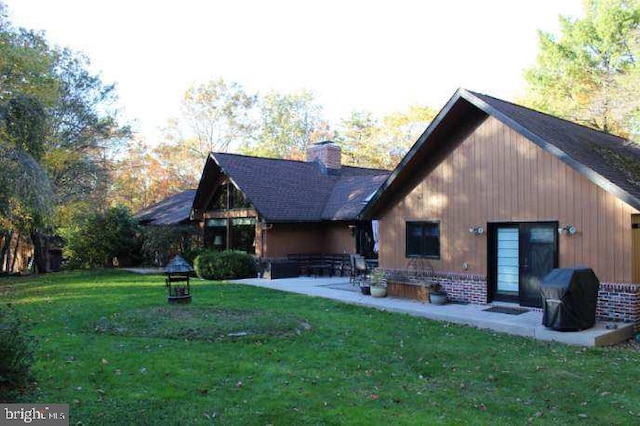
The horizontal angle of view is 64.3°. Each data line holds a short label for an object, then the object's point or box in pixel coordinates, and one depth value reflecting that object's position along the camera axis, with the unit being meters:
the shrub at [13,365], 5.26
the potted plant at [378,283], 13.38
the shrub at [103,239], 24.09
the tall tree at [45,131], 10.37
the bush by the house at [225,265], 18.78
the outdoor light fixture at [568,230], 10.34
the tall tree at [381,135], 36.12
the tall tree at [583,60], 25.27
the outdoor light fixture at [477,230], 11.95
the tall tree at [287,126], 43.19
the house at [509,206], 9.80
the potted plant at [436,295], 12.17
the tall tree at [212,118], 40.72
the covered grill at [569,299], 8.93
